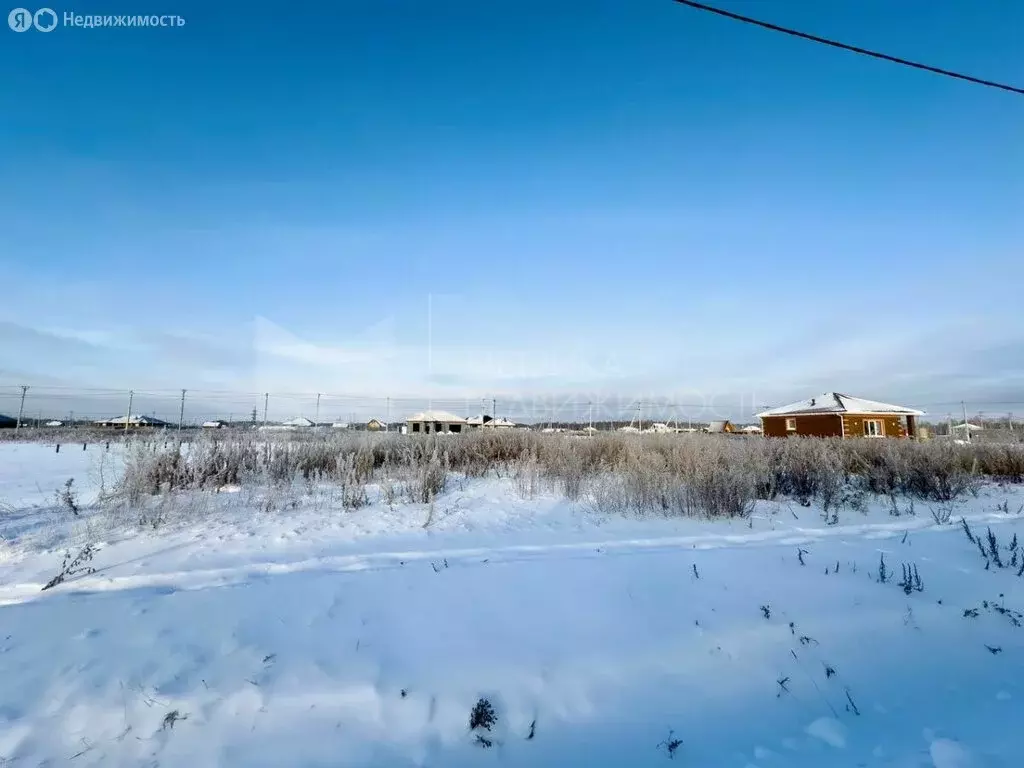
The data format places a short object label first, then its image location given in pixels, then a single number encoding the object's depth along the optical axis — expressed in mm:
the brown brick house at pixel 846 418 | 30656
